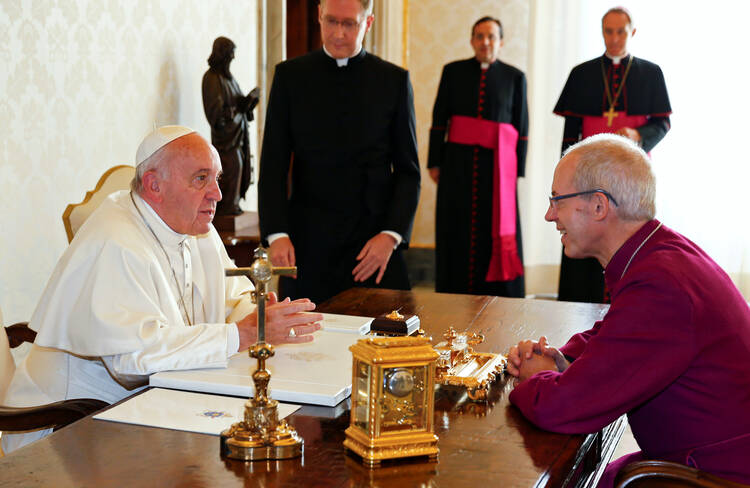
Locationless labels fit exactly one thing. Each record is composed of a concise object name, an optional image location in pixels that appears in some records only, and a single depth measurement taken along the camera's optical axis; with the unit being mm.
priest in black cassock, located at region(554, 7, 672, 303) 6270
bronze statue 4871
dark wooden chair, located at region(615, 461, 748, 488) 1814
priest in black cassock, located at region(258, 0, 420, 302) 3891
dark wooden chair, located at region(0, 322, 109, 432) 2057
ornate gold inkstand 2068
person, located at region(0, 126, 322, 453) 2254
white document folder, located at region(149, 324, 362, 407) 1975
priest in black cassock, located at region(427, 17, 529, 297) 6715
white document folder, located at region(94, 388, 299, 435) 1796
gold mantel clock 1625
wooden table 1524
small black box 2611
